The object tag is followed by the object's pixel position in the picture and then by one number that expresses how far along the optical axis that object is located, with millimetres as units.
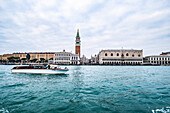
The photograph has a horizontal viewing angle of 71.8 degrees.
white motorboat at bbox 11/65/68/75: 19798
